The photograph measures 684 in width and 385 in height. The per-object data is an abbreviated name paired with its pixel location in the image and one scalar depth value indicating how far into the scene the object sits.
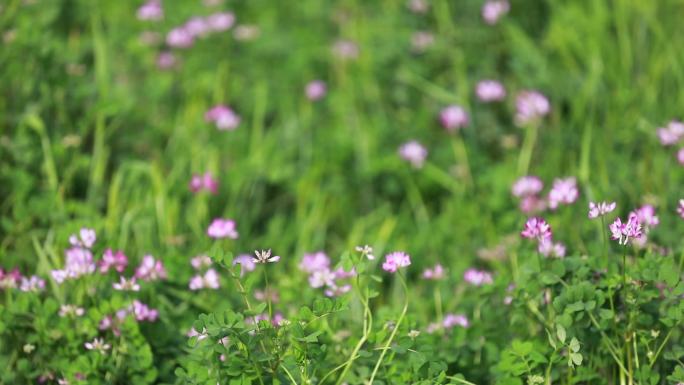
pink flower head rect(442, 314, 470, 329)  4.52
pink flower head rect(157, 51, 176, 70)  6.99
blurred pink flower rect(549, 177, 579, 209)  4.42
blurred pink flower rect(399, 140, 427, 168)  6.33
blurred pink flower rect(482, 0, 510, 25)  6.94
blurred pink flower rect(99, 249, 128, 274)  4.43
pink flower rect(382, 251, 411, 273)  3.87
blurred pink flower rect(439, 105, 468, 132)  6.48
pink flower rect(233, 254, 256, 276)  4.57
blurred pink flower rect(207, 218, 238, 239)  4.67
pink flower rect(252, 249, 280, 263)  3.57
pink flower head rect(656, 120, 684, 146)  5.42
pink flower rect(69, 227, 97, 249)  4.44
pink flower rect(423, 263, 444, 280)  4.66
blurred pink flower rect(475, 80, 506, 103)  6.62
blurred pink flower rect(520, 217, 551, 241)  3.90
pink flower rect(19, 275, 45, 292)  4.40
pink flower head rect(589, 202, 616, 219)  3.73
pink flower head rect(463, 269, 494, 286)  4.86
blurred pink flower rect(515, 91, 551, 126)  6.29
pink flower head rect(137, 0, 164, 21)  6.90
